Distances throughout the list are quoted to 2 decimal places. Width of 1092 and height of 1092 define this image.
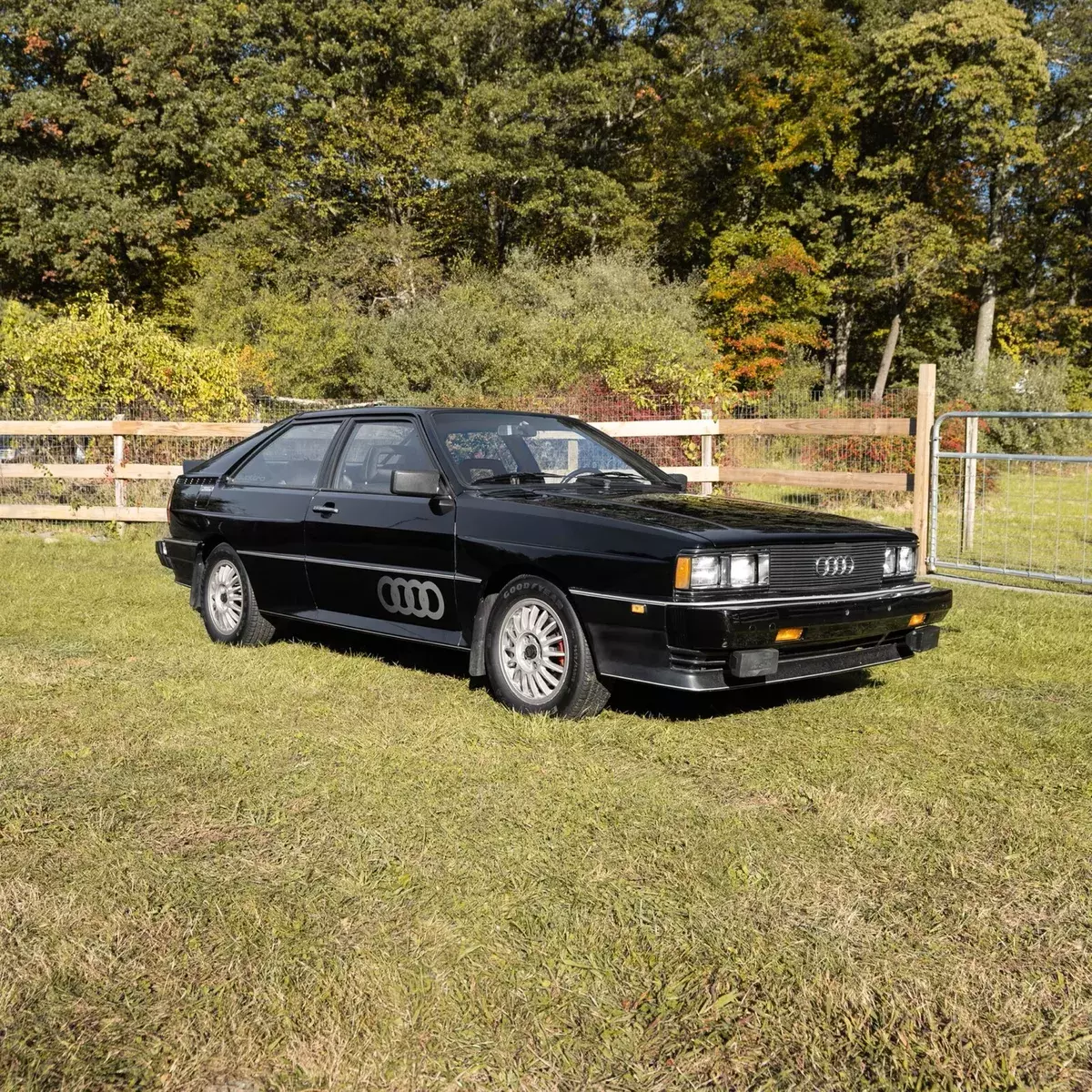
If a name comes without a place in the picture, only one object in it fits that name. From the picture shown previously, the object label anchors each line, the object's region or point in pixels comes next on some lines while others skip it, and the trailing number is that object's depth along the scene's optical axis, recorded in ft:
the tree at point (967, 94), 108.37
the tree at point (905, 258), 116.16
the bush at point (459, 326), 72.74
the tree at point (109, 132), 106.73
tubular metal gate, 31.73
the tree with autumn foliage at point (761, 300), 111.96
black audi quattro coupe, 16.39
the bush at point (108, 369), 48.96
